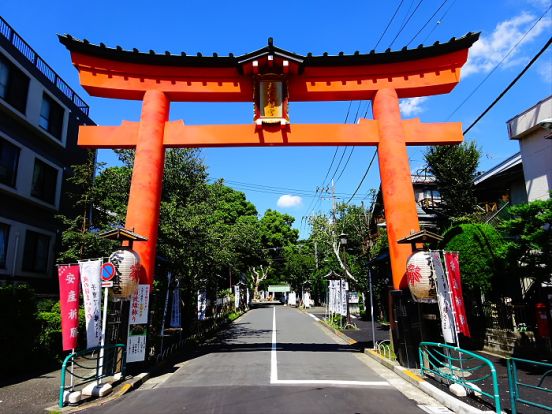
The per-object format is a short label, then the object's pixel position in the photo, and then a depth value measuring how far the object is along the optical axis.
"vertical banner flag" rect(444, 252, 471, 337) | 8.84
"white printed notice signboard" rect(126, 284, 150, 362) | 9.69
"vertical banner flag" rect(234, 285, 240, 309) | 38.25
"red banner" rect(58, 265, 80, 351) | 8.20
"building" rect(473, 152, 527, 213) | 18.08
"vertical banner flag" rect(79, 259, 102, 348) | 8.68
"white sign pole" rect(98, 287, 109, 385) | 8.81
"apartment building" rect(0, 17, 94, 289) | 15.54
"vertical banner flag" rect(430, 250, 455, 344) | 8.74
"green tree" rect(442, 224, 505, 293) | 12.81
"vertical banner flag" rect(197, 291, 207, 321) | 18.86
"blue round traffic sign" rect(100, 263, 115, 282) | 9.02
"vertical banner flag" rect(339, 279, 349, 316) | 22.08
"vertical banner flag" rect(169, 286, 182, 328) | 14.80
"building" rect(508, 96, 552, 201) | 14.16
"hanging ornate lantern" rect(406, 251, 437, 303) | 9.23
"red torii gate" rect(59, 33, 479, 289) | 11.55
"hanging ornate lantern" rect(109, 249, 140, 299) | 9.28
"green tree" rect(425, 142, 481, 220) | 21.80
